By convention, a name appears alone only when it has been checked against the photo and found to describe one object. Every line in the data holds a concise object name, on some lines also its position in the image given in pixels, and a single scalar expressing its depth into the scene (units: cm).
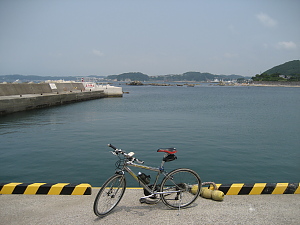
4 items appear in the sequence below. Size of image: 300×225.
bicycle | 479
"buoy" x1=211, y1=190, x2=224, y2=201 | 532
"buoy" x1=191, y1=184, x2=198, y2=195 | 525
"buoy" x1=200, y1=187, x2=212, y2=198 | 550
